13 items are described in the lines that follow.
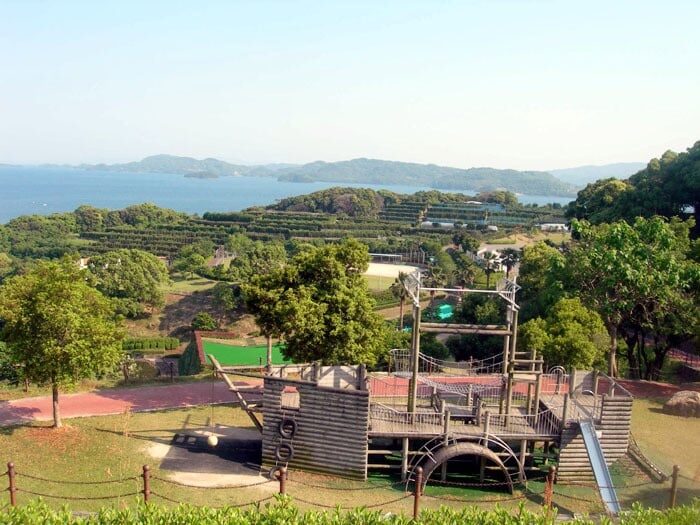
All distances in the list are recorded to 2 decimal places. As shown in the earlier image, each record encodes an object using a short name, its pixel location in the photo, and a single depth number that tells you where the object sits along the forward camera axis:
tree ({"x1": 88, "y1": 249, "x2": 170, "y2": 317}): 49.09
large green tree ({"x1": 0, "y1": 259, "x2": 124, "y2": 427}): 15.62
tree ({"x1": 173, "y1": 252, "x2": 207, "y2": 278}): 65.00
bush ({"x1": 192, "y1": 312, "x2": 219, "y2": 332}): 45.66
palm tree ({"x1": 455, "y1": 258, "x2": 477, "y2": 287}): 52.75
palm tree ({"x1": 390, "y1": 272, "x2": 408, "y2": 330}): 47.12
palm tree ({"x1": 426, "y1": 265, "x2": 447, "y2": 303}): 50.22
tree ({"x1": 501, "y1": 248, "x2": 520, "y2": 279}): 55.57
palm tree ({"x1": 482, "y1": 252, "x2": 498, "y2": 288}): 51.67
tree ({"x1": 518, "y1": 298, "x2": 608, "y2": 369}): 19.53
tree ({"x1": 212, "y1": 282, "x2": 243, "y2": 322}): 48.43
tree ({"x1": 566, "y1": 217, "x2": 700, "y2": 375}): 20.52
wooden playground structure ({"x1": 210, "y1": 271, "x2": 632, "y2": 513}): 14.27
